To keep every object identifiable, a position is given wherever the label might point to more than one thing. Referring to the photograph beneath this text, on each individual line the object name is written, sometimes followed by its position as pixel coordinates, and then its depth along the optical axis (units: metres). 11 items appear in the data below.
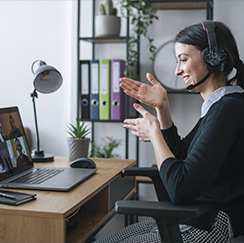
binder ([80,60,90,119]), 2.26
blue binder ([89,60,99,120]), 2.24
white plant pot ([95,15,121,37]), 2.22
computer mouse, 1.49
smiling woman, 0.96
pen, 0.98
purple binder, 2.21
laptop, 1.17
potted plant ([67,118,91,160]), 1.73
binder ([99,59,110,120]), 2.22
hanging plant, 2.09
